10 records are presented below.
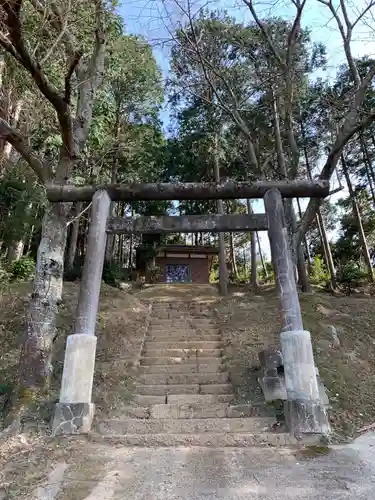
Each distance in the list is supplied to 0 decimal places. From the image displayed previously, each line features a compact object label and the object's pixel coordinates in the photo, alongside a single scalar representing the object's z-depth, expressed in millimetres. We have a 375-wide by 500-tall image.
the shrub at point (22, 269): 12273
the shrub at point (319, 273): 20000
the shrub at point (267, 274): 22866
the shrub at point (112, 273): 16828
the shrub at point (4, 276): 9586
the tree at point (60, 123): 5191
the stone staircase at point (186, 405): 4301
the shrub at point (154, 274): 21423
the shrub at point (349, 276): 15716
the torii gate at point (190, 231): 4480
